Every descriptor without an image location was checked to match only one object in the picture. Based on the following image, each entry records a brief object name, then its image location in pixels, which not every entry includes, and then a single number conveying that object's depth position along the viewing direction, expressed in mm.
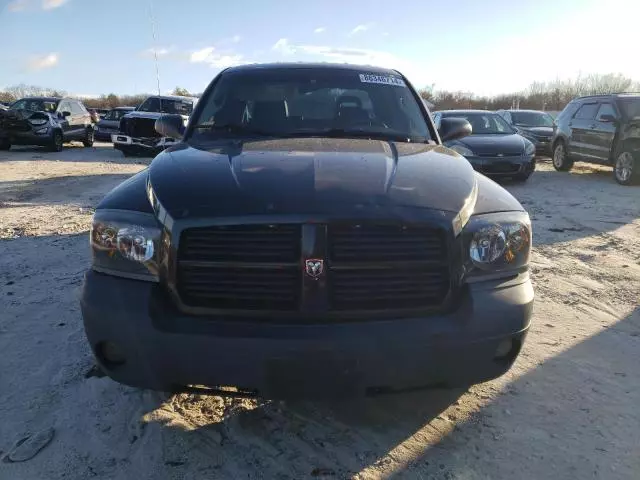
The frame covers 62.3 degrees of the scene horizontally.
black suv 11039
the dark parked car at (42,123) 17172
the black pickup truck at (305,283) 2104
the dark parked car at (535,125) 16422
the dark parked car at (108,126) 20734
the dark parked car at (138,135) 15688
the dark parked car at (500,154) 10961
